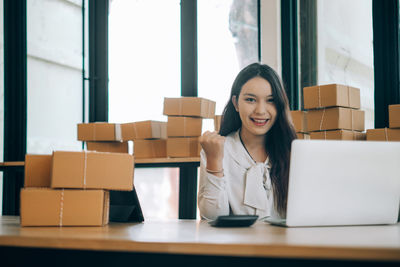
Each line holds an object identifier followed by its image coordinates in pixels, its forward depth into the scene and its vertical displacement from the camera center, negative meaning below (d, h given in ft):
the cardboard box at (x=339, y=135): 8.92 +0.09
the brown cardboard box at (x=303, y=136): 9.55 +0.08
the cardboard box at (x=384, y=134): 8.29 +0.10
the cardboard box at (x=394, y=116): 8.26 +0.43
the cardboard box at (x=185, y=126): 10.64 +0.34
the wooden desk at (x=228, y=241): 2.80 -0.75
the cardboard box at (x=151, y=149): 11.34 -0.22
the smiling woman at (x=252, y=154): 6.07 -0.21
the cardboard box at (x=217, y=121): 10.39 +0.44
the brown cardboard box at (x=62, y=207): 4.54 -0.68
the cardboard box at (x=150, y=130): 11.23 +0.27
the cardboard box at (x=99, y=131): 11.80 +0.25
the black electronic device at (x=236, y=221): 4.26 -0.77
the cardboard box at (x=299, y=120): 9.50 +0.42
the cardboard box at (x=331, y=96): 8.88 +0.88
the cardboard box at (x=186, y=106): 10.59 +0.80
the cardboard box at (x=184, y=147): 10.61 -0.16
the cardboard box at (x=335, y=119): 8.93 +0.42
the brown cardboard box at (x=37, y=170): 4.92 -0.32
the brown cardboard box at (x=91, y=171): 4.61 -0.31
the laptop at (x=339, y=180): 4.01 -0.37
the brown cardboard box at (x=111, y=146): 11.95 -0.15
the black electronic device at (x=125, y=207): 5.14 -0.77
